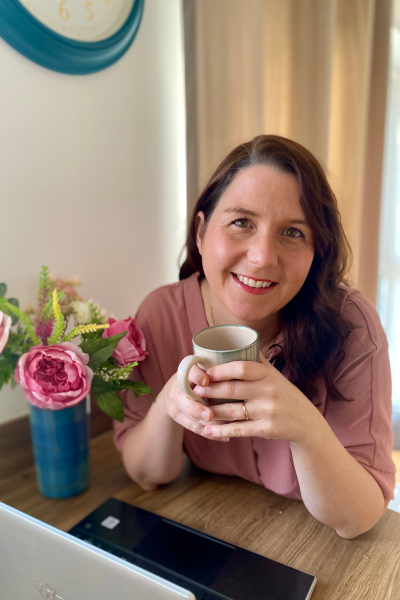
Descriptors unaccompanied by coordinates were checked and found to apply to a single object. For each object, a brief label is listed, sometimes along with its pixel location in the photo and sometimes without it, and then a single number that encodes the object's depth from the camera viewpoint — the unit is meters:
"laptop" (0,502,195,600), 0.52
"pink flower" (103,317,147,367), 0.88
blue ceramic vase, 0.96
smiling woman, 0.73
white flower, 0.95
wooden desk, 0.76
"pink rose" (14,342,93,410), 0.79
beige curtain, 1.50
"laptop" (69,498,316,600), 0.73
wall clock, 1.02
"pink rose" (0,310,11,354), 0.80
